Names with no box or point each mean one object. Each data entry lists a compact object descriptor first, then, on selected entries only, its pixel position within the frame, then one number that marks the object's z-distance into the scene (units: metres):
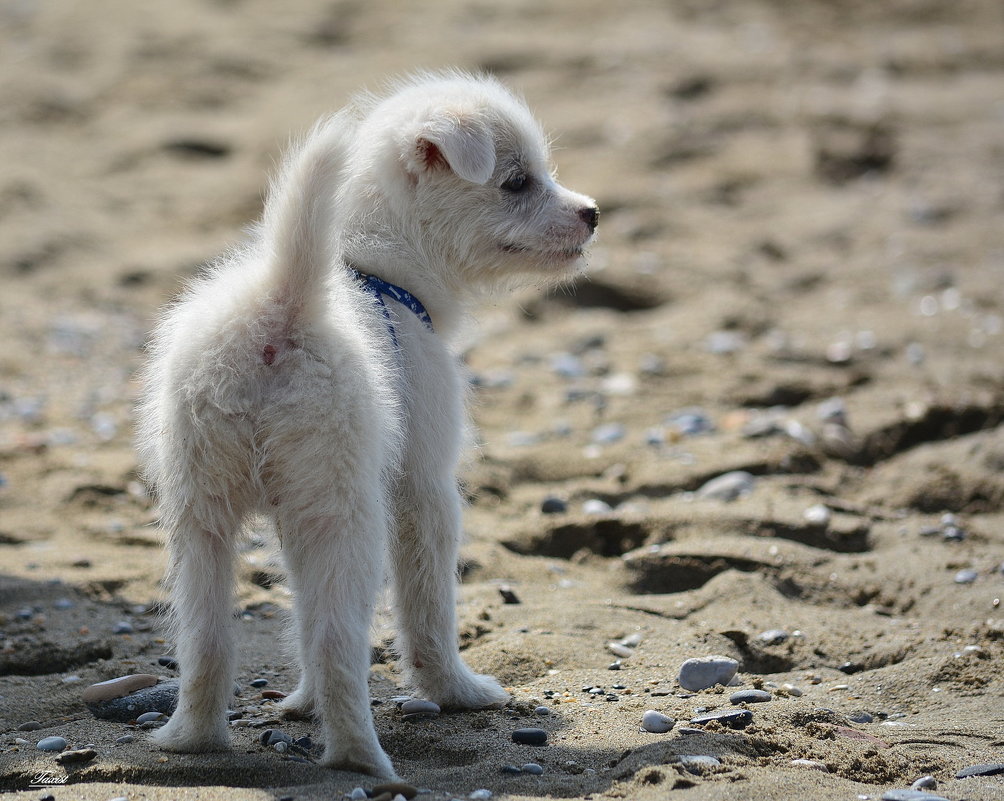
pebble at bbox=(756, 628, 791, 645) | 4.68
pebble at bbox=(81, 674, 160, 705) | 4.18
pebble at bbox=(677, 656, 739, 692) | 4.25
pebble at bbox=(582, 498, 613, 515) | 6.10
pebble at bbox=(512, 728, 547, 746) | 3.83
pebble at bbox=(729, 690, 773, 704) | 4.09
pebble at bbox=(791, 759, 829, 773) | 3.55
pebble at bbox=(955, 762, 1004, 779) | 3.51
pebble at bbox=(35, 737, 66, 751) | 3.78
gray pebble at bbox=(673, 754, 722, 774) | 3.46
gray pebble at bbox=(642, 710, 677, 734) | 3.83
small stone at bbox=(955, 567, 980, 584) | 5.07
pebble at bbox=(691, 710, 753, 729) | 3.83
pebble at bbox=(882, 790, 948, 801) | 3.25
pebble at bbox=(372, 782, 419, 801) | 3.29
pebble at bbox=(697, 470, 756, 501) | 6.15
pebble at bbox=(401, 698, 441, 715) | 4.17
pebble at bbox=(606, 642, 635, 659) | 4.64
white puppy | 3.46
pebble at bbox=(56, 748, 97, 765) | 3.66
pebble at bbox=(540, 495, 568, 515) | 6.19
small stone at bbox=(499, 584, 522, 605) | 5.20
